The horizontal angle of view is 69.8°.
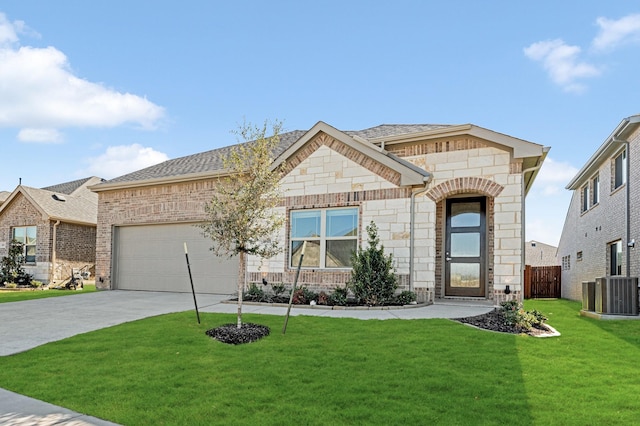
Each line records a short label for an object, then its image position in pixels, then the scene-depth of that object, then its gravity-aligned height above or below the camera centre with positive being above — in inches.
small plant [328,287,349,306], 451.3 -55.7
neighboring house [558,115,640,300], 527.2 +45.0
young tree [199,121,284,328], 322.3 +27.5
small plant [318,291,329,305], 455.5 -57.5
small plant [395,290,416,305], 446.3 -54.5
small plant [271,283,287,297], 504.1 -53.8
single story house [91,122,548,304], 447.5 +38.5
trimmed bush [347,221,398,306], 442.9 -35.2
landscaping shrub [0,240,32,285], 846.5 -59.2
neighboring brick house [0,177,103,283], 848.3 +11.6
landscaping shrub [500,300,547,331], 325.1 -53.9
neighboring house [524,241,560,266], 1594.5 -33.9
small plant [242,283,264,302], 494.3 -59.9
